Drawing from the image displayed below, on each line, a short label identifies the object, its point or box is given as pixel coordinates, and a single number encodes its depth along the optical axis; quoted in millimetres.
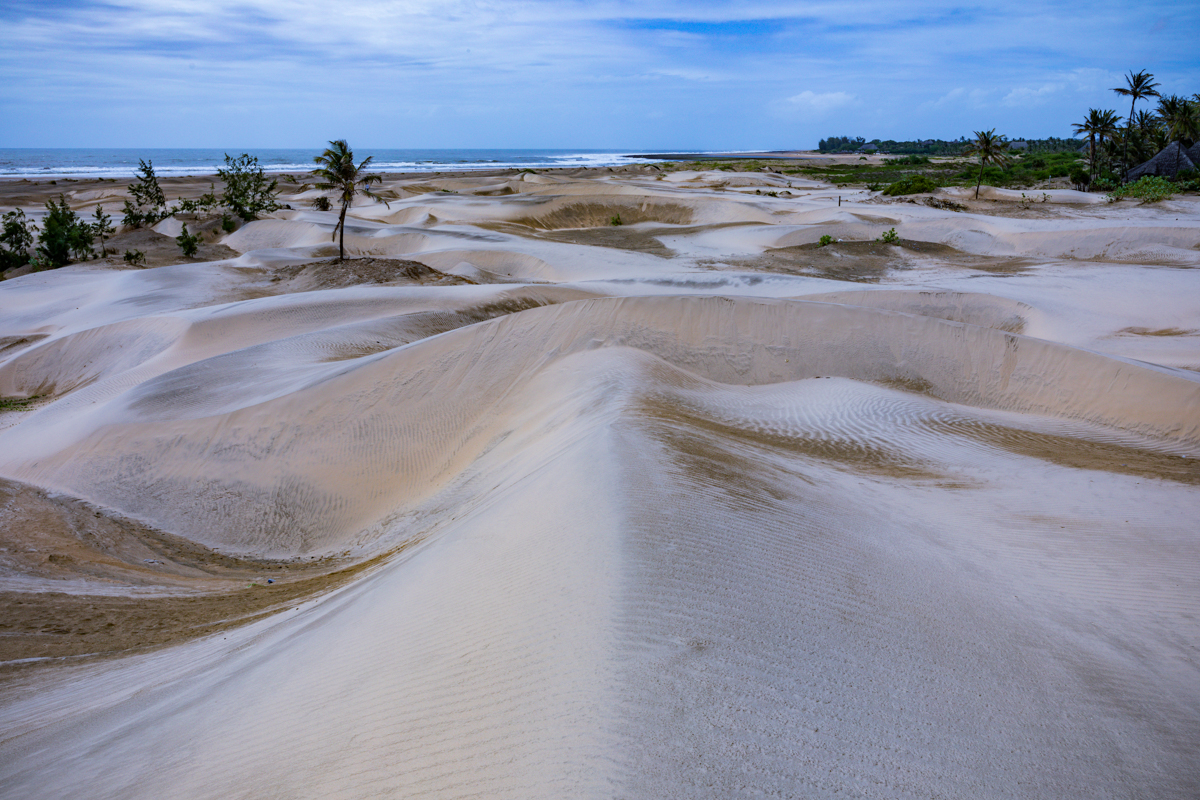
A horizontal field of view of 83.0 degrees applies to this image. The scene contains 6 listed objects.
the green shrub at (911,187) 47344
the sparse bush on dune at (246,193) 36656
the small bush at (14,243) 27250
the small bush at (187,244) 29547
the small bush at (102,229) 29984
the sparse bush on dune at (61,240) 26781
